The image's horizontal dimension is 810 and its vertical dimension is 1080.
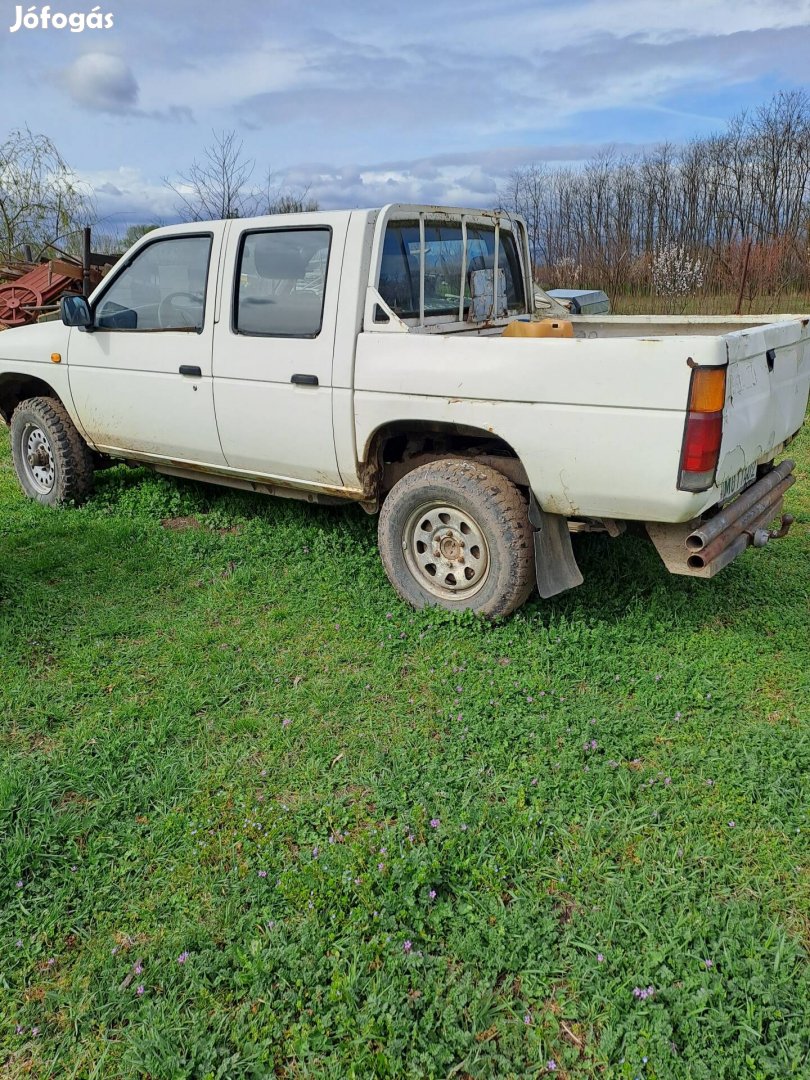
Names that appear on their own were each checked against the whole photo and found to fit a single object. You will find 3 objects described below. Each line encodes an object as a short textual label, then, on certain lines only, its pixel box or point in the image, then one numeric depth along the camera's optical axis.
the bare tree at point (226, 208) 11.91
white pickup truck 3.44
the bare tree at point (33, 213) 12.69
